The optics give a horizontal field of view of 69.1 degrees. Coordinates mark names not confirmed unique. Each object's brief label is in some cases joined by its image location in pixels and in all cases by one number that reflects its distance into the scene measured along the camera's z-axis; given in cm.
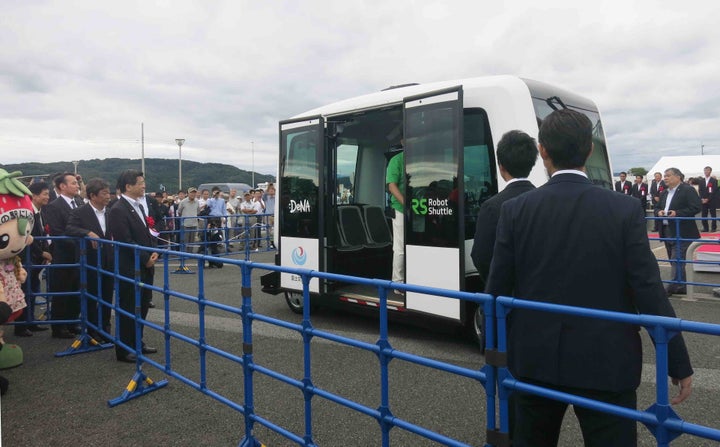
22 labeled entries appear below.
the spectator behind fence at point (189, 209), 1327
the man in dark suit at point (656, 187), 1739
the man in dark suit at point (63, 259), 583
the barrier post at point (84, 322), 546
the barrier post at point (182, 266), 1116
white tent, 2645
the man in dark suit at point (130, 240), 488
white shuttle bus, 492
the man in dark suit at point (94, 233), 547
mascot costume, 425
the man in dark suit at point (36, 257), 581
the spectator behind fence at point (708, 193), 1662
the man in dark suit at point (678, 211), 758
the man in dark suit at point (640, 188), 1678
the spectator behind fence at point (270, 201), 1507
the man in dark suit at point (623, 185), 1688
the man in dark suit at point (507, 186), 299
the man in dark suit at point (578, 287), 180
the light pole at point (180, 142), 3033
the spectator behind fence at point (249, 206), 1546
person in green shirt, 575
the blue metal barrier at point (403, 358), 160
